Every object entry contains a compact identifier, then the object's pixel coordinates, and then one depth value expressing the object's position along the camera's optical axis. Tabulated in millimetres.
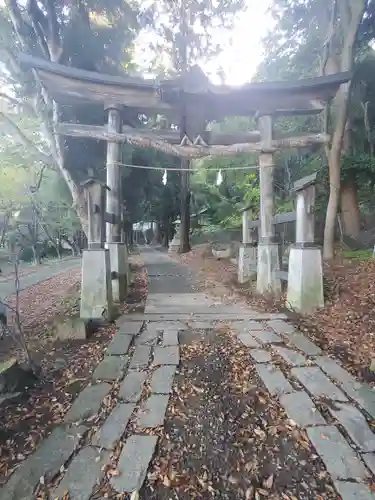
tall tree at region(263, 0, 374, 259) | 6398
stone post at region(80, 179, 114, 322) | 4051
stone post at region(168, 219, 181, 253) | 16878
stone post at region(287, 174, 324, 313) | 4281
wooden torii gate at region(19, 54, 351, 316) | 5328
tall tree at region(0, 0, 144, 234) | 6410
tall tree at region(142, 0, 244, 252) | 10898
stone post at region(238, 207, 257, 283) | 6703
